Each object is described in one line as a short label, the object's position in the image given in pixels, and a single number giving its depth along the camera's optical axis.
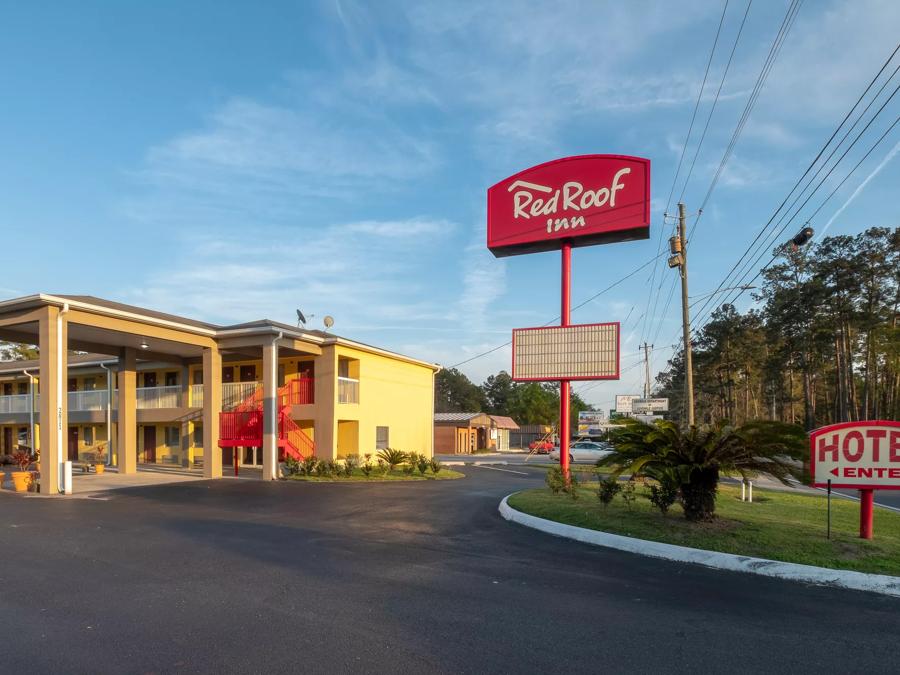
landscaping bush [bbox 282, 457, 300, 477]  22.12
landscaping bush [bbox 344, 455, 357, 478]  21.75
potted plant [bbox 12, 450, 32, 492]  17.95
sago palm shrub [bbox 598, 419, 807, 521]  8.94
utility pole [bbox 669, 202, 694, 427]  20.94
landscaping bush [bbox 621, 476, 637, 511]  11.18
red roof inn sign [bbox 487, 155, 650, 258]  16.44
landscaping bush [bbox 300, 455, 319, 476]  21.89
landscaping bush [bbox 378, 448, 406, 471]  23.94
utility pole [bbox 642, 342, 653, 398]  52.59
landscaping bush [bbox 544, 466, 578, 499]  14.03
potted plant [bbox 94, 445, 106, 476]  30.81
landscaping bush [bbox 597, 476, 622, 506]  11.08
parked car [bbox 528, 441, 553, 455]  53.06
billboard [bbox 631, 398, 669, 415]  49.97
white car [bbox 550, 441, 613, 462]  43.32
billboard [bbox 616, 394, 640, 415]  62.85
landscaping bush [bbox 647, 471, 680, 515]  9.19
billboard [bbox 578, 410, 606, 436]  71.44
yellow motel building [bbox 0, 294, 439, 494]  18.05
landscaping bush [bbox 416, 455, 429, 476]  23.53
